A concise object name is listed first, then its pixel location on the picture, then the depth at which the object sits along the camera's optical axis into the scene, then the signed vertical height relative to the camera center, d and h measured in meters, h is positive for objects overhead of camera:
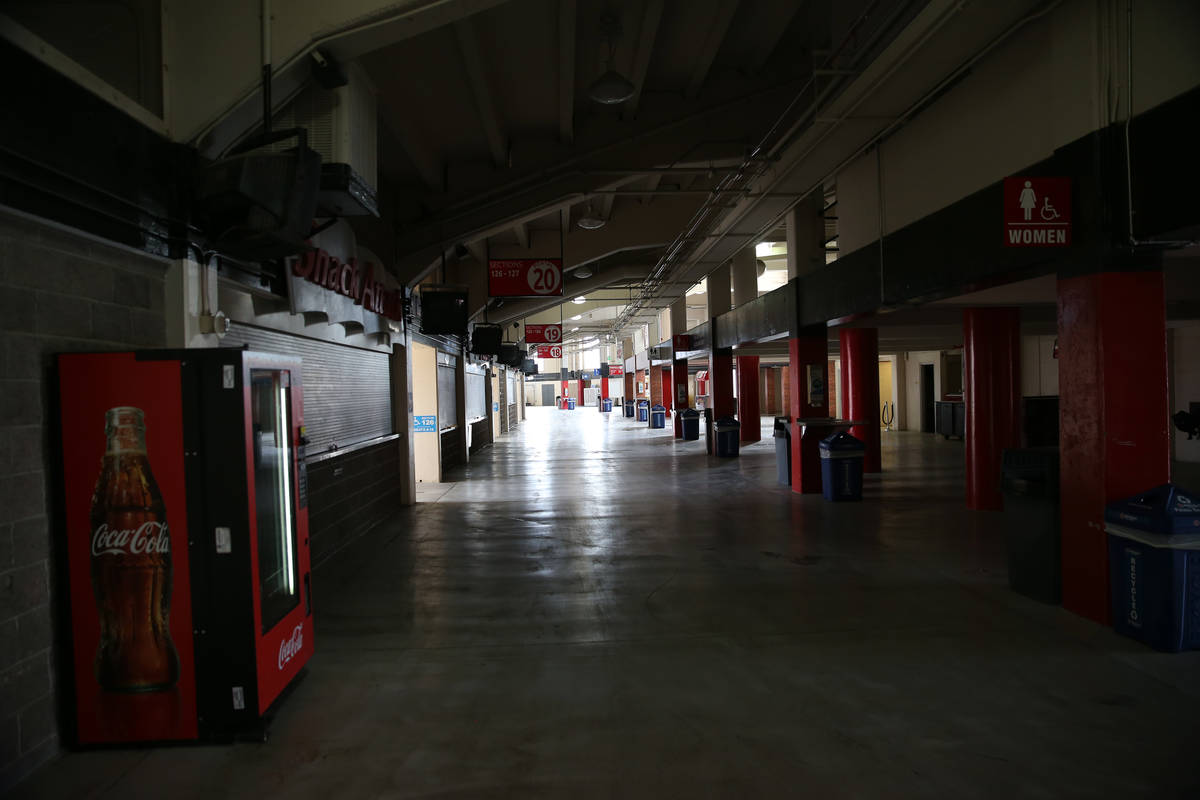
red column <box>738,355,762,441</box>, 18.62 -0.42
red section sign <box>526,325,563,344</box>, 20.39 +1.71
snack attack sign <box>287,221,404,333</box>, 5.82 +1.11
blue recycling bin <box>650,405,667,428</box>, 27.31 -1.27
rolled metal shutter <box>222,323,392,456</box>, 5.72 +0.10
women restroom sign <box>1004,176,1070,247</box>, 4.43 +1.08
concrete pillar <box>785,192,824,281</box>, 10.58 +2.31
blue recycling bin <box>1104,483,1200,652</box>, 3.87 -1.16
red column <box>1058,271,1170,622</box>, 4.26 -0.12
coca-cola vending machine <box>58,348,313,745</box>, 3.12 -0.67
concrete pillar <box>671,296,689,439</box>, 21.08 +0.50
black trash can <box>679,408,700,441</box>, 20.94 -1.28
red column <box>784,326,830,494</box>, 10.05 -0.36
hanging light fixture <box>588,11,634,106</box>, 6.09 +2.83
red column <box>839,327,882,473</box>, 11.94 -0.02
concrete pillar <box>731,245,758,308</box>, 15.27 +2.49
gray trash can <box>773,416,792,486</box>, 11.12 -1.15
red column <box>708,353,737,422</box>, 15.87 -0.02
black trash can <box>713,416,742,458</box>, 15.50 -1.23
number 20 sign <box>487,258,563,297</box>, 11.05 +1.90
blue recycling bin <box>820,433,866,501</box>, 9.21 -1.19
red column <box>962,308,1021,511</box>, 8.18 -0.27
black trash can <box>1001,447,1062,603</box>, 4.75 -1.08
